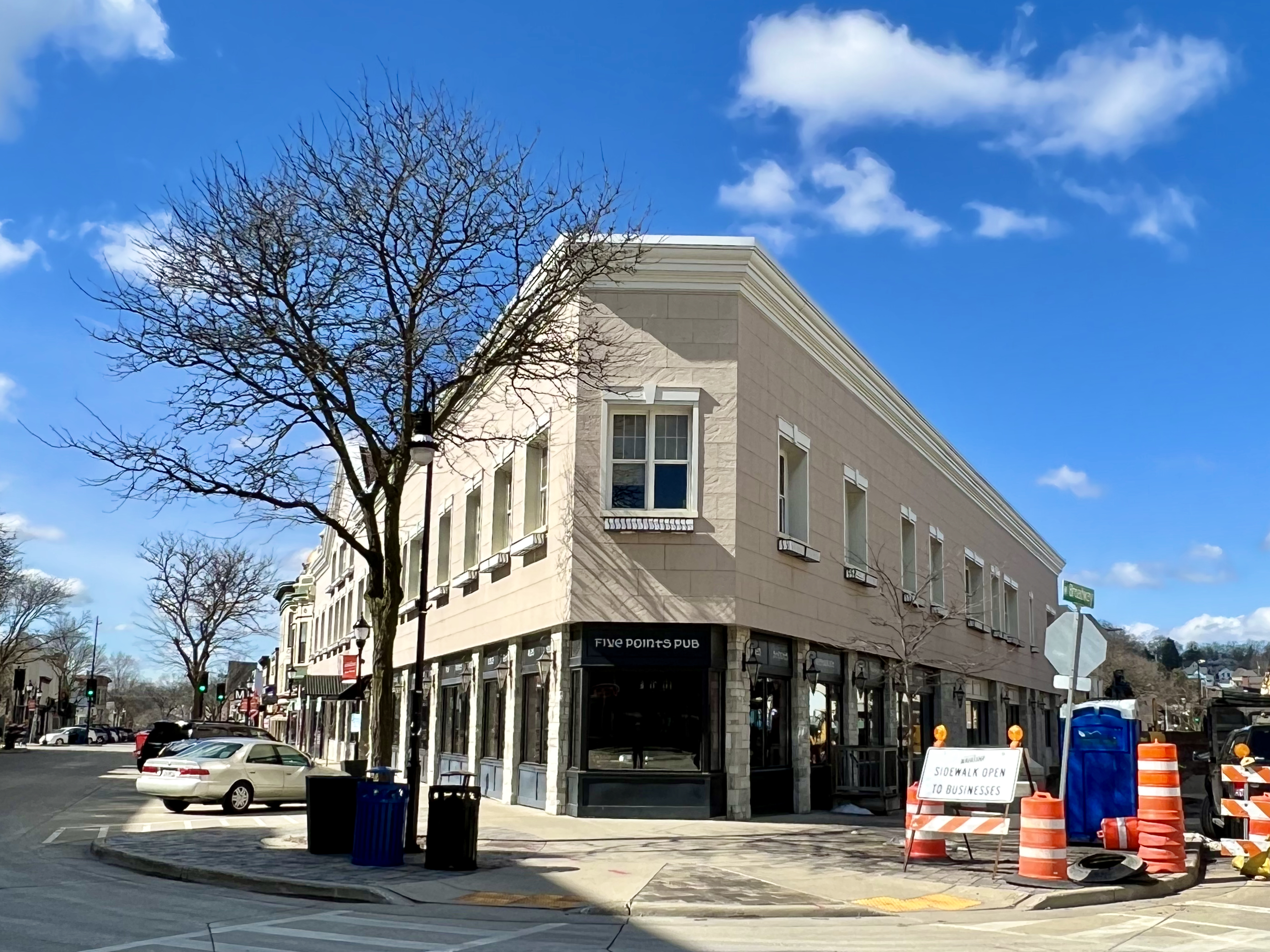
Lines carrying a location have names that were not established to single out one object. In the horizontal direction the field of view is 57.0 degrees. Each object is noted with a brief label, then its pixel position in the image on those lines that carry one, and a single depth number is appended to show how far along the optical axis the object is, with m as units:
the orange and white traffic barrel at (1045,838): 12.64
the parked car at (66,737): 90.62
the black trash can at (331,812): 14.40
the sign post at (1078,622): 13.92
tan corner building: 19.41
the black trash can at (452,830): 13.16
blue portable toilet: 15.70
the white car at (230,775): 21.69
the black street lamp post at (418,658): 14.16
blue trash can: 13.36
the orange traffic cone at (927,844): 14.22
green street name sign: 14.34
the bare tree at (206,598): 67.12
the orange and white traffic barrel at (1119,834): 15.41
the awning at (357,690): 33.72
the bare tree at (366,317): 16.66
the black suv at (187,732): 31.83
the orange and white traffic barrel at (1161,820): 13.53
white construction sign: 12.98
